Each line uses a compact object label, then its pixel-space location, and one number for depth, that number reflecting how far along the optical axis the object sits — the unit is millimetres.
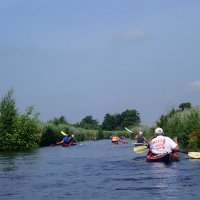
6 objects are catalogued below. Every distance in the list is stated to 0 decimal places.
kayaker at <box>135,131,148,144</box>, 40634
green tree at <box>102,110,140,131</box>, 154838
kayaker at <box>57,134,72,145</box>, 49062
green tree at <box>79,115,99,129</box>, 157662
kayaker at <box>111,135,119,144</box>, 61856
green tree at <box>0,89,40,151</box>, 44000
